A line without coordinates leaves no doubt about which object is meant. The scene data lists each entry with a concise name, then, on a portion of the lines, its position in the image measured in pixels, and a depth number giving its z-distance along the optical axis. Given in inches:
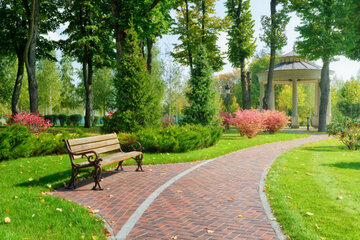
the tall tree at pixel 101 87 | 1630.2
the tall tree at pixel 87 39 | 908.0
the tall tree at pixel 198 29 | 943.0
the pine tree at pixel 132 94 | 469.4
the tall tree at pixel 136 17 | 554.9
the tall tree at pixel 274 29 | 923.4
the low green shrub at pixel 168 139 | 408.5
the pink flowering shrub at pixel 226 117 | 922.1
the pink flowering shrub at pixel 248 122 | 664.3
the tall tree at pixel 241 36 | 929.5
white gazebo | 1151.0
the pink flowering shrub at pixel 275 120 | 804.1
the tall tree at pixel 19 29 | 837.2
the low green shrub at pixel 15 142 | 333.7
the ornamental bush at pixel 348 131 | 459.2
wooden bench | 240.7
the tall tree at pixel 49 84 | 1750.7
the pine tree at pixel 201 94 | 599.8
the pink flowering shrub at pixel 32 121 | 481.4
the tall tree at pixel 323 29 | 846.5
